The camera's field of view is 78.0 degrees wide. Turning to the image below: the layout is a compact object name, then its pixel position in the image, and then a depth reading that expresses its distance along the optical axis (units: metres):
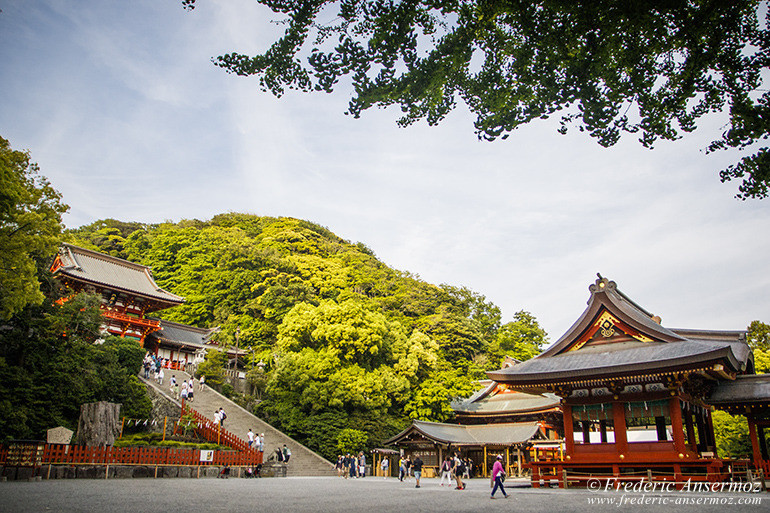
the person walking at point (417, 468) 16.00
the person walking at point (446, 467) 18.49
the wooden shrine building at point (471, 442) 26.91
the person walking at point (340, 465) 22.94
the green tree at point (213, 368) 30.62
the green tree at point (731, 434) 24.56
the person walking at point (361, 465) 23.58
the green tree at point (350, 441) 24.92
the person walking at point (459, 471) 15.30
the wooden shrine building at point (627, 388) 13.92
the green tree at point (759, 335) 33.47
